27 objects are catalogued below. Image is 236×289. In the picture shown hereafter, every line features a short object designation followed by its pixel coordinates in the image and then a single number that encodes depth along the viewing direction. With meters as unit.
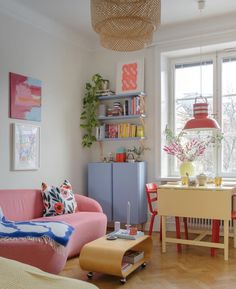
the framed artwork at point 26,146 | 4.12
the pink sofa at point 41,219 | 2.89
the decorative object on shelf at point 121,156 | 5.09
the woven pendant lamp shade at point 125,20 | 2.58
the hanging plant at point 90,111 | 5.34
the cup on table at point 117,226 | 3.50
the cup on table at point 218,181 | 4.05
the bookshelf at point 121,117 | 5.06
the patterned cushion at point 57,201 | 4.06
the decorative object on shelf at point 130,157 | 5.13
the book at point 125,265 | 3.02
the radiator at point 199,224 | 4.79
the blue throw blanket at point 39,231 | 2.95
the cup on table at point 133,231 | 3.36
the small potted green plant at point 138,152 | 5.13
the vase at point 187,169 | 4.56
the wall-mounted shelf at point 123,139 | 5.08
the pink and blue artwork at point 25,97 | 4.12
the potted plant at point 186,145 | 4.71
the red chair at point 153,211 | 4.18
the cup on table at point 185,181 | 4.22
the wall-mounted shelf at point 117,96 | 5.09
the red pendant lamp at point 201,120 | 4.03
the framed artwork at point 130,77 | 5.13
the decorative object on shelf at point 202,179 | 4.10
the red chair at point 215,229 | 3.84
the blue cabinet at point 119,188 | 4.88
